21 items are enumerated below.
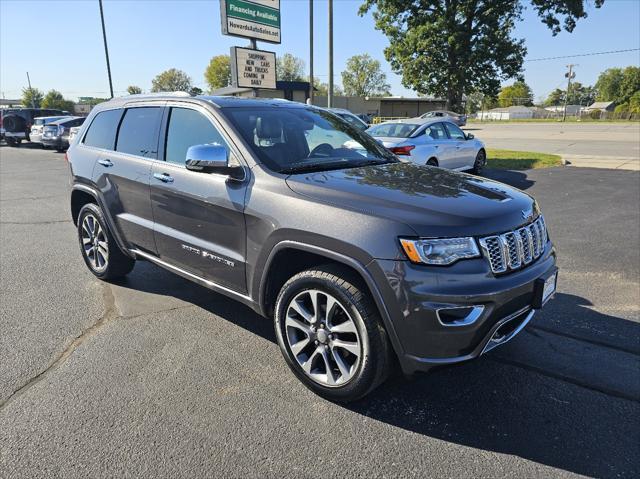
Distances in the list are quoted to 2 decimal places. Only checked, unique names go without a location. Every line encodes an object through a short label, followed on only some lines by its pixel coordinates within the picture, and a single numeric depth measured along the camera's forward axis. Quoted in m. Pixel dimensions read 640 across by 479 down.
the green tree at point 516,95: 140.31
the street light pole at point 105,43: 27.88
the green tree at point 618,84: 100.94
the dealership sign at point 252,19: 14.75
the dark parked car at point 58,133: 20.30
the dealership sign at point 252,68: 15.73
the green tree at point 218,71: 104.19
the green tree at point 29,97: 94.38
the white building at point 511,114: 103.62
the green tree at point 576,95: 141.25
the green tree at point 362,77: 117.00
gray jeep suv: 2.42
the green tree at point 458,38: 31.03
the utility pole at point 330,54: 17.21
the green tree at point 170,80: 106.12
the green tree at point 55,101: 93.25
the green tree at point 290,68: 103.62
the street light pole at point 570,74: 71.69
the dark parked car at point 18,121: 24.19
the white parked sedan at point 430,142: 9.62
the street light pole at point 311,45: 18.83
